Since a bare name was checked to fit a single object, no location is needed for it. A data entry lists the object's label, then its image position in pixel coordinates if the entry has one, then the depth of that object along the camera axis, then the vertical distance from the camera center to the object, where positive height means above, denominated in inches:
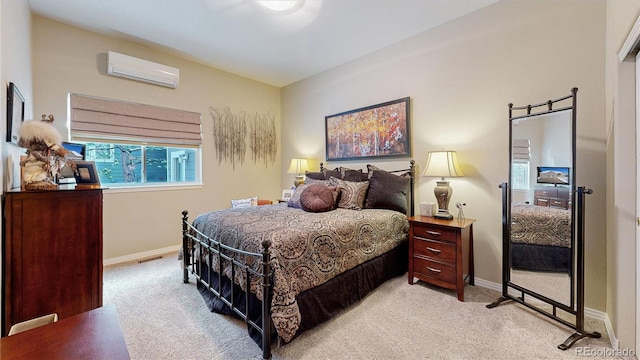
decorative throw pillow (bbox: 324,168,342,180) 137.8 +2.5
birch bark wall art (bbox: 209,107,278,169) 163.2 +29.2
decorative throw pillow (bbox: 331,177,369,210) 115.8 -7.1
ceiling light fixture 97.9 +67.6
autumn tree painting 128.5 +25.6
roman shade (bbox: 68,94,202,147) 116.6 +28.6
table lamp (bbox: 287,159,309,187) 167.9 +7.6
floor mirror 71.4 -12.3
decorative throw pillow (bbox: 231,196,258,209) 154.3 -14.6
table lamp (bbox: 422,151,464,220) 102.8 +2.5
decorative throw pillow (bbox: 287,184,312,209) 115.6 -9.0
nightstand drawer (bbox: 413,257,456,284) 92.4 -34.2
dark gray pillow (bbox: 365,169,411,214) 117.0 -6.7
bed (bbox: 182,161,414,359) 65.5 -23.6
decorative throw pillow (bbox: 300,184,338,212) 105.9 -8.4
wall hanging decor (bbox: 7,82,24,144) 64.7 +17.7
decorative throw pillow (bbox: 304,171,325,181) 140.3 +1.4
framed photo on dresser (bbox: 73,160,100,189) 79.4 +1.5
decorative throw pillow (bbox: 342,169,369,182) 129.5 +1.3
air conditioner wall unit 120.6 +54.4
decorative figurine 60.4 +6.5
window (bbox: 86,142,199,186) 128.7 +8.4
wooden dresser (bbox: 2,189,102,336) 54.4 -17.1
